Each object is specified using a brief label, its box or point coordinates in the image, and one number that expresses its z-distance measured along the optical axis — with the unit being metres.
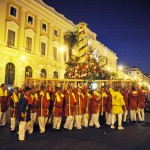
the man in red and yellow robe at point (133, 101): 12.77
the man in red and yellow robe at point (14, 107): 9.78
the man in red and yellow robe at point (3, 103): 10.70
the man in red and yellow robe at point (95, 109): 11.02
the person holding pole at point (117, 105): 10.69
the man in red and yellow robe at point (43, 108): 9.81
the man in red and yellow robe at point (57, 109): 9.99
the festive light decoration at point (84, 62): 12.36
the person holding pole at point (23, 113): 8.16
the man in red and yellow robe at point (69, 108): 10.30
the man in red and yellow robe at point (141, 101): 12.89
